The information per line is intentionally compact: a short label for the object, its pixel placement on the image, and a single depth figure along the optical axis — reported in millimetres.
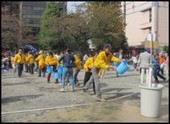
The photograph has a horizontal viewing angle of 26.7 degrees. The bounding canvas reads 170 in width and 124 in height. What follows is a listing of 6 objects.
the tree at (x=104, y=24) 42562
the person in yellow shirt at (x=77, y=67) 14613
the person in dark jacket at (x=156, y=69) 17688
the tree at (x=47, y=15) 51516
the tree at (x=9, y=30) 47991
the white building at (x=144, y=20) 56094
